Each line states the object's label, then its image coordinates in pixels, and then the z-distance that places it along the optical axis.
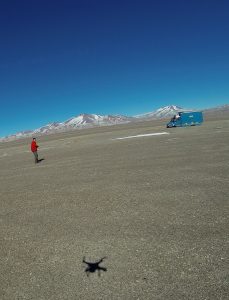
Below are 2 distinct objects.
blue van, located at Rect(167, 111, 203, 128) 65.94
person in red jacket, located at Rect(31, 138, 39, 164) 29.42
